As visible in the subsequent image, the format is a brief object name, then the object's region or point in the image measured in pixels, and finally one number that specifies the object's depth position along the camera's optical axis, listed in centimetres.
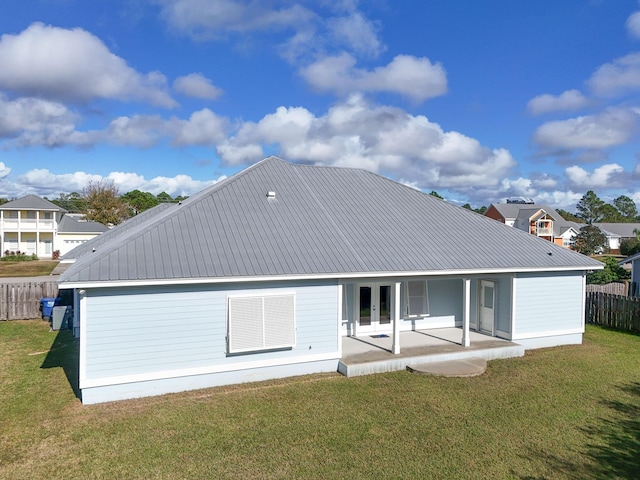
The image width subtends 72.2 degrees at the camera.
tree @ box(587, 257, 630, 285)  2678
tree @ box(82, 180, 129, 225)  5491
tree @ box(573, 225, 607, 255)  5325
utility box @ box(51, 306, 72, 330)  1622
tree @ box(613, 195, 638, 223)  10106
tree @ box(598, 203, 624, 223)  9000
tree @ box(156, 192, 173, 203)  9376
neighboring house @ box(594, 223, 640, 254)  6993
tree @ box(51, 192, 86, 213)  9869
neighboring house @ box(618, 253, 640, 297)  2311
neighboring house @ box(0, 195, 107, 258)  4659
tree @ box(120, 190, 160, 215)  7350
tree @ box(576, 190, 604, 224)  8881
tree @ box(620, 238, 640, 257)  4871
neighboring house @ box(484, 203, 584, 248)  5466
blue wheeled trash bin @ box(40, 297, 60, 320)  1792
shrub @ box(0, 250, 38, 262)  4316
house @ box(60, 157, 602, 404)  986
